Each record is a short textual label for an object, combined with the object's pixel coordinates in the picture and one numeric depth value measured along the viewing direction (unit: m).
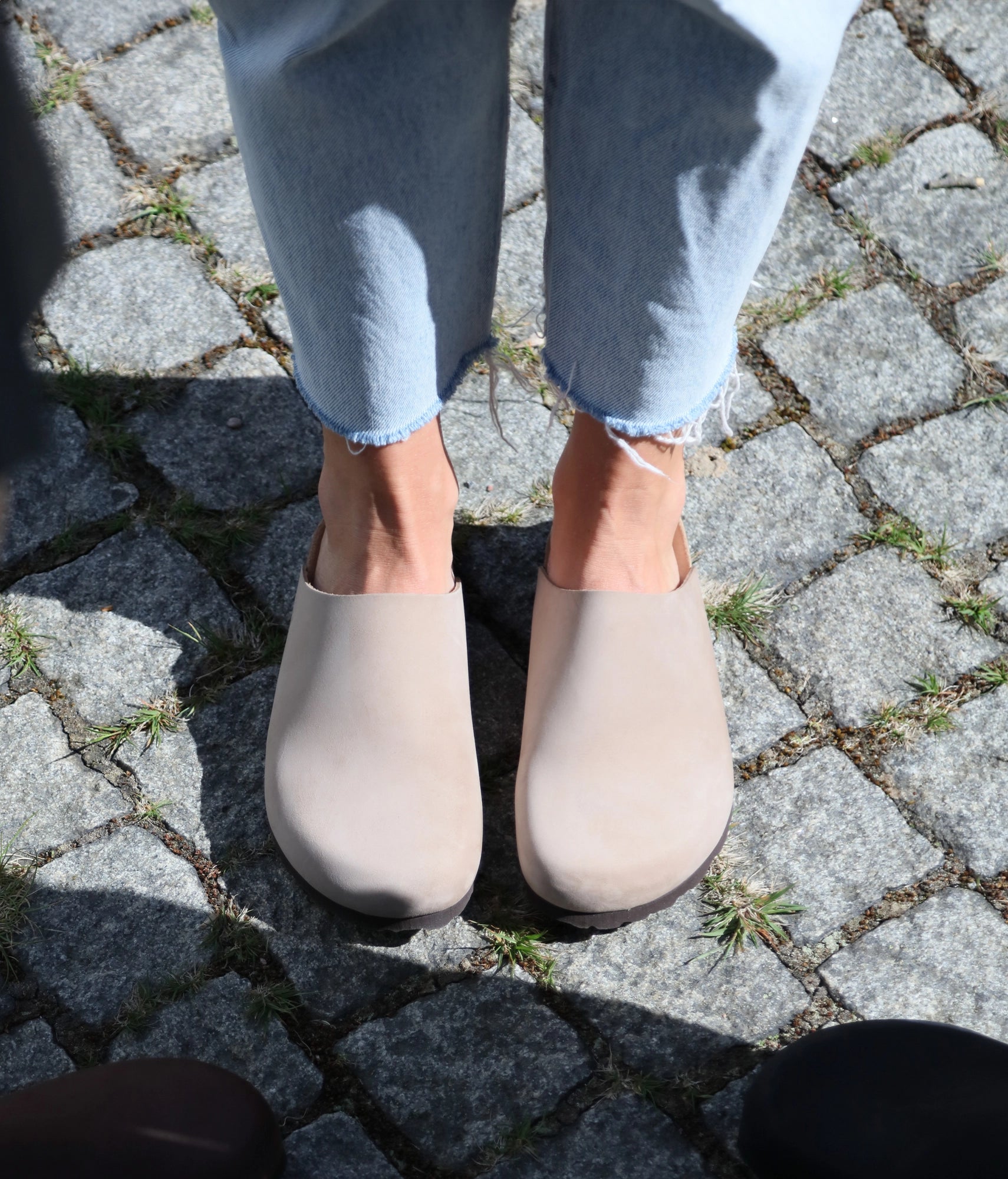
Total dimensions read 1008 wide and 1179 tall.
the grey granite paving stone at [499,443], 1.07
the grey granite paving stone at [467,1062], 0.89
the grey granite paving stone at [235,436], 1.07
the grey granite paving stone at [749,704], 0.99
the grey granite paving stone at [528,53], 1.21
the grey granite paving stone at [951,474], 1.06
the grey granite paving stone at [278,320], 1.12
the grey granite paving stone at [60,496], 1.04
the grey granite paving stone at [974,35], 1.22
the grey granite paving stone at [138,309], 1.10
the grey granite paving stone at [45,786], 0.96
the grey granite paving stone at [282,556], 1.03
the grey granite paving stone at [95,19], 1.21
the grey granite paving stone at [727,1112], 0.89
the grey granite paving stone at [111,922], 0.92
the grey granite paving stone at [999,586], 1.04
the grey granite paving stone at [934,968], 0.92
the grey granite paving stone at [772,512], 1.05
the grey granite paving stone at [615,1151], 0.88
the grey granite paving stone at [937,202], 1.15
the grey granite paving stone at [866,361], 1.10
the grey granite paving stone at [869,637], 1.01
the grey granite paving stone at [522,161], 1.17
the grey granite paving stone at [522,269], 1.13
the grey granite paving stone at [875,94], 1.20
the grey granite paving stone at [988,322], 1.12
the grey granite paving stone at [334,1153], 0.88
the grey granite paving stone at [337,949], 0.92
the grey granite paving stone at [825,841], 0.95
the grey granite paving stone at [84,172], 1.15
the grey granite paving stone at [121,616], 1.00
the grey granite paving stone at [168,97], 1.18
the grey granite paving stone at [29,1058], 0.90
